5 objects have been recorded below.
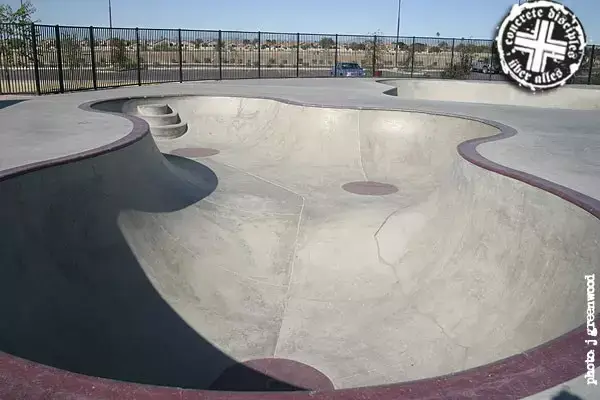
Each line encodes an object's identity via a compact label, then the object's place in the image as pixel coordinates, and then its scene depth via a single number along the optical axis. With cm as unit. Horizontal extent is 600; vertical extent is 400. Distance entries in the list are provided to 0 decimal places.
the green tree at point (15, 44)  1493
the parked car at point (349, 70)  3326
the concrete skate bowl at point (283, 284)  379
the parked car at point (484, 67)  3444
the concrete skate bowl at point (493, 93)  1836
